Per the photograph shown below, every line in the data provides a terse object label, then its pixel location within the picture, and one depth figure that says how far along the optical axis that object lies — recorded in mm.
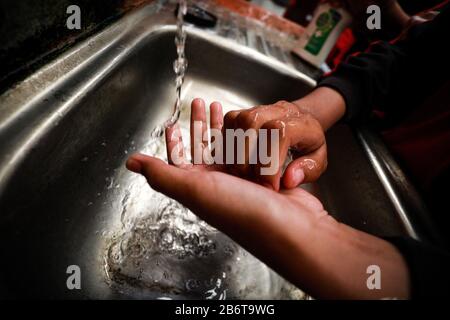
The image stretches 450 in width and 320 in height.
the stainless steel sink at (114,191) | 509
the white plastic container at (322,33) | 1093
